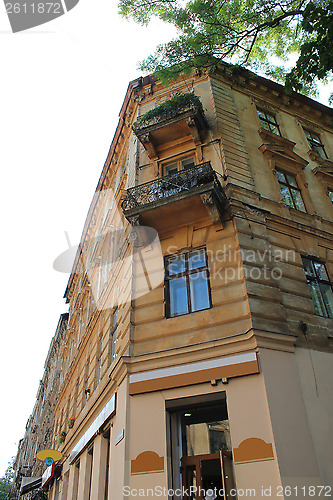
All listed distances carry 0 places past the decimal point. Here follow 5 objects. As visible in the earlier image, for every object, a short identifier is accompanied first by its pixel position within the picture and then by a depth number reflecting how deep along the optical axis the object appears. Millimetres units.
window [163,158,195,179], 13617
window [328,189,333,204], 14834
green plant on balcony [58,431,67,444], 19189
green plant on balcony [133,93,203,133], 13820
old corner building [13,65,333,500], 8016
